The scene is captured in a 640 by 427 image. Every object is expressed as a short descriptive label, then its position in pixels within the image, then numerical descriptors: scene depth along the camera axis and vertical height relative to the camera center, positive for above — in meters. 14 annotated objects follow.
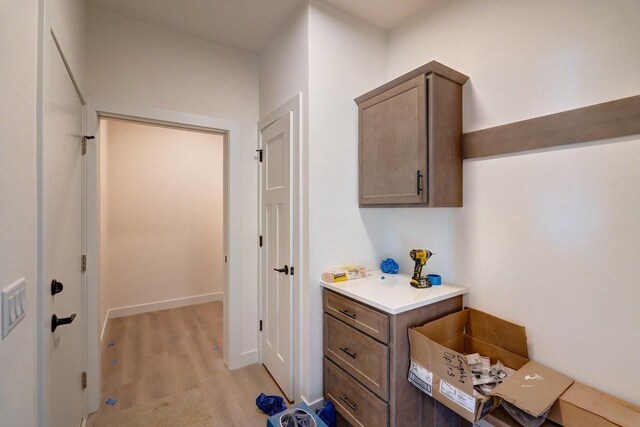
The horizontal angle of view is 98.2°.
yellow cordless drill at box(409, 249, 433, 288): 1.69 -0.34
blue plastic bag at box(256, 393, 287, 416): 1.88 -1.31
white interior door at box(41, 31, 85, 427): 1.06 -0.12
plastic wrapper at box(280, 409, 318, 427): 1.37 -1.04
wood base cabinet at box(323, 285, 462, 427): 1.38 -0.83
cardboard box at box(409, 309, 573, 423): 1.14 -0.74
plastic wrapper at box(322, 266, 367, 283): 1.83 -0.42
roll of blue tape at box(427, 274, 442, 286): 1.76 -0.43
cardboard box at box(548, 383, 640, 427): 1.02 -0.76
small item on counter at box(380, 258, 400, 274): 2.03 -0.40
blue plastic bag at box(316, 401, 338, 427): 1.69 -1.25
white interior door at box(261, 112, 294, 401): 2.02 -0.33
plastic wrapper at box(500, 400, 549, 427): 1.10 -0.83
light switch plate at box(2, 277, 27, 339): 0.70 -0.25
